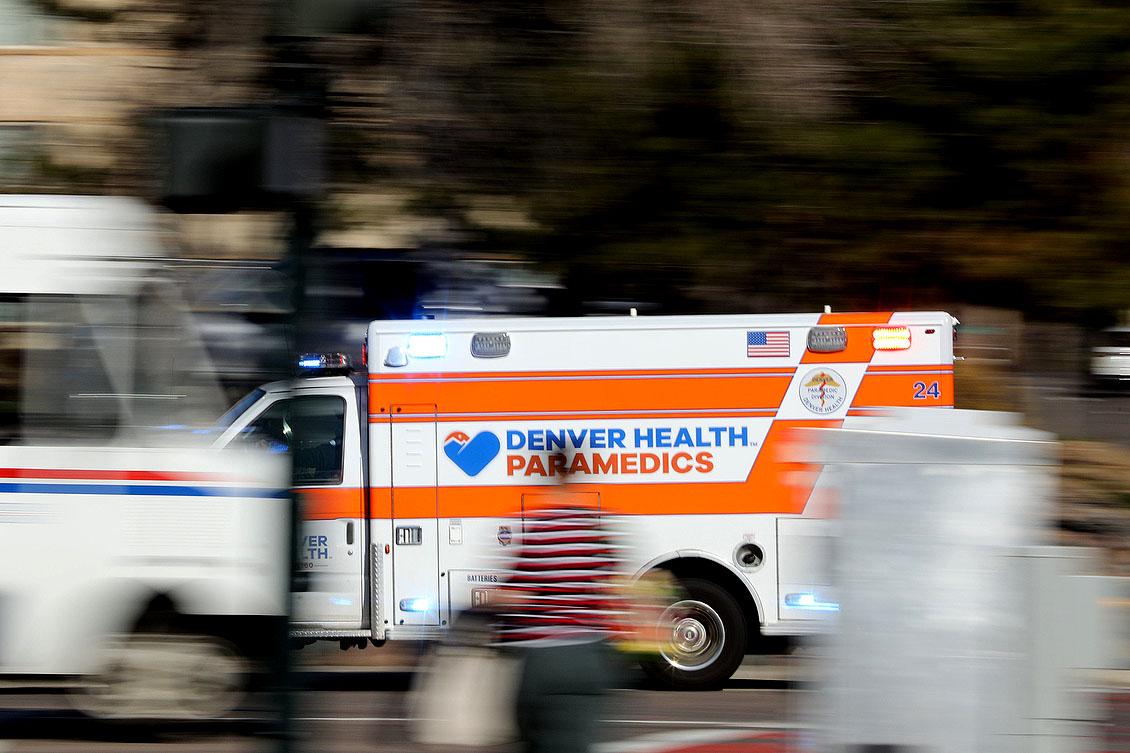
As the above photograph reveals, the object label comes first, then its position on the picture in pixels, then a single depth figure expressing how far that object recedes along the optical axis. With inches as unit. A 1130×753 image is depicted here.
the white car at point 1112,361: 995.9
